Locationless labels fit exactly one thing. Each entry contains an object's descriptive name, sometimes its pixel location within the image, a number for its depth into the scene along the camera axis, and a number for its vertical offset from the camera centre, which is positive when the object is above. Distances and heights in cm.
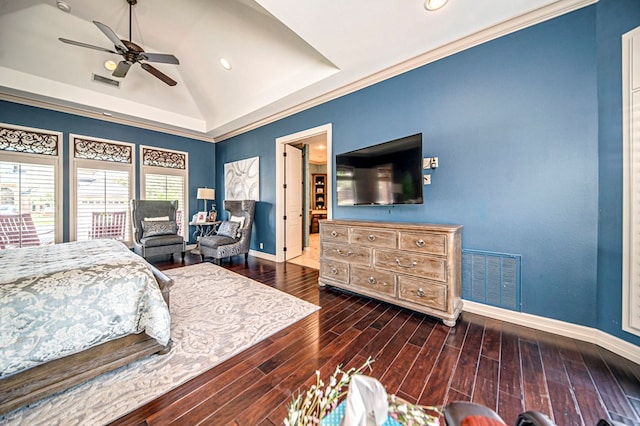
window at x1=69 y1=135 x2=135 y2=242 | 438 +48
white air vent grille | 409 +237
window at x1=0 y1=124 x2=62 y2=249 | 376 +43
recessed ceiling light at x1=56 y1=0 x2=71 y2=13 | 312 +284
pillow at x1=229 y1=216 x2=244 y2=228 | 473 -17
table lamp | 559 +43
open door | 476 +21
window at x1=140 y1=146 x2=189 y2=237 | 518 +82
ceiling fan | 279 +204
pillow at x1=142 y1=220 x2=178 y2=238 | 454 -33
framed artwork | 507 +74
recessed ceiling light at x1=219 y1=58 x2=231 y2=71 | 392 +253
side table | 530 -42
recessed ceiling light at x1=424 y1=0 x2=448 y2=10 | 201 +181
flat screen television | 251 +45
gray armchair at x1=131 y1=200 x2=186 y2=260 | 432 -37
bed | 131 -70
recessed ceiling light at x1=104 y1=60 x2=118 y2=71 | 398 +254
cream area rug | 132 -110
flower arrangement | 51 -47
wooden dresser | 220 -57
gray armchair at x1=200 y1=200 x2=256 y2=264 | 428 -50
